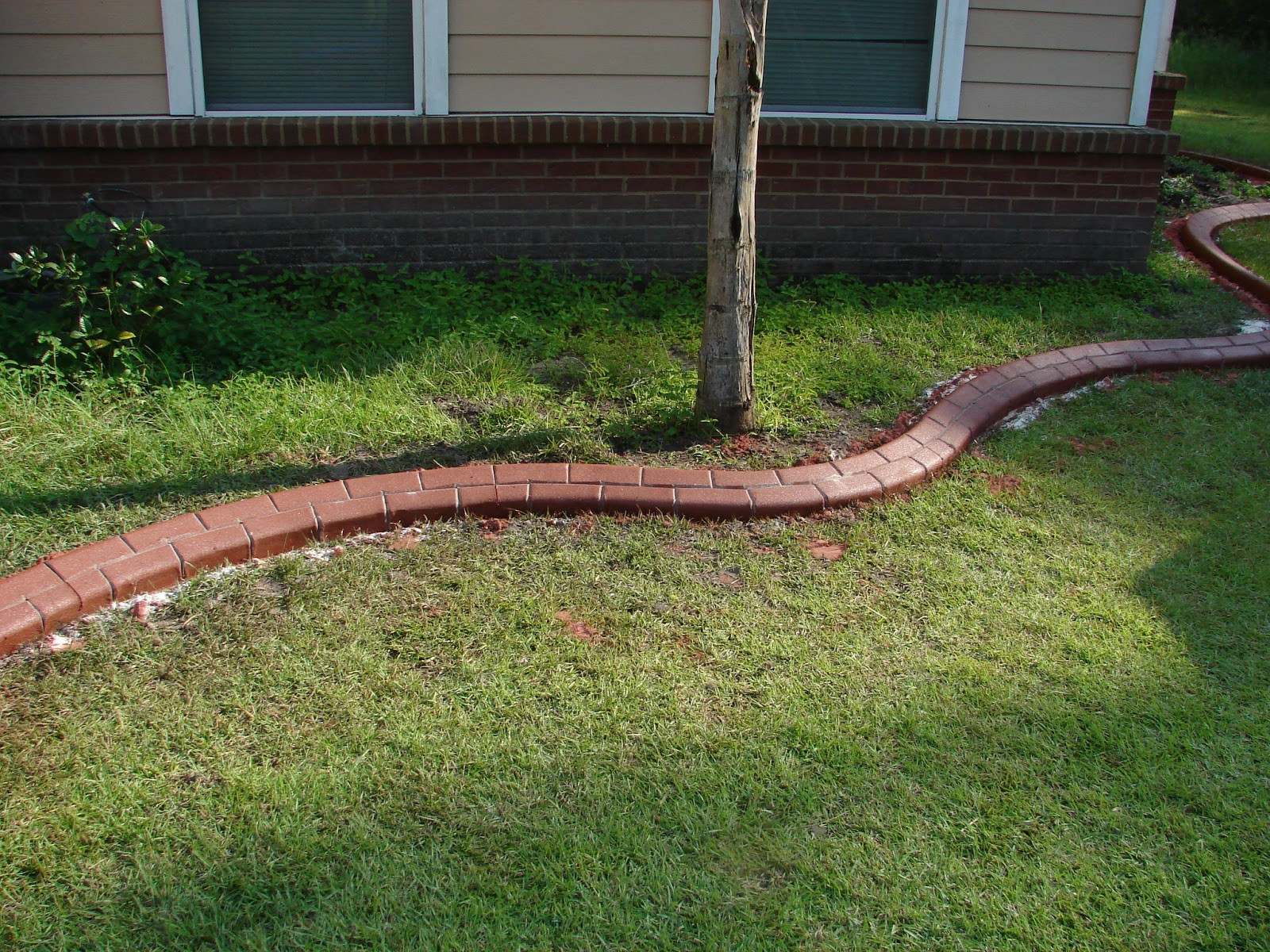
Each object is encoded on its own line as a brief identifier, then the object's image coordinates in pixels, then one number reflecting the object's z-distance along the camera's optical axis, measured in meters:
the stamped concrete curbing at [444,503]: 3.10
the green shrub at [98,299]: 4.50
